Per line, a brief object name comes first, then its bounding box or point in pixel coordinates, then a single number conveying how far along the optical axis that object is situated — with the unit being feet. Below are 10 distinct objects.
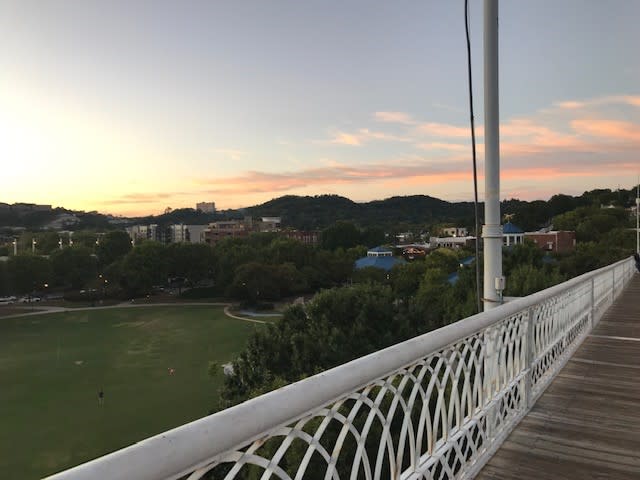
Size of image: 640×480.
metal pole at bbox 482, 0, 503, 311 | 13.07
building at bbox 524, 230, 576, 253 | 202.59
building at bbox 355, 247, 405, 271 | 223.10
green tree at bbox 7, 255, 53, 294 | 226.17
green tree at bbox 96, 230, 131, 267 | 265.54
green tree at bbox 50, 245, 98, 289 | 240.73
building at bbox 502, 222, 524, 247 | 207.31
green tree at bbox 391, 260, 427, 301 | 155.02
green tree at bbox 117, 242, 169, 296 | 224.29
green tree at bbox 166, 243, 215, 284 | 237.45
